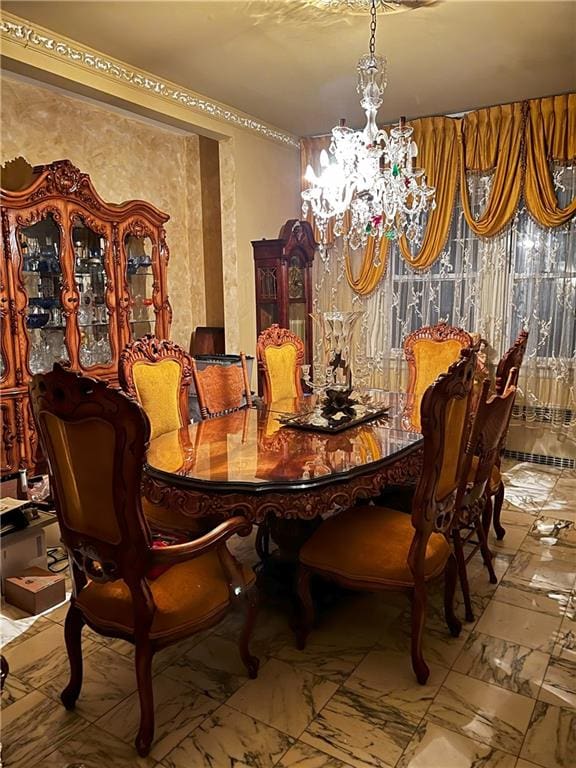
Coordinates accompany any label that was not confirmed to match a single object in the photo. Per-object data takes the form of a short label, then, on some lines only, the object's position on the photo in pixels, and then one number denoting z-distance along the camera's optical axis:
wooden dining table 1.91
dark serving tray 2.60
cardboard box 2.45
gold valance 4.12
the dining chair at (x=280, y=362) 3.51
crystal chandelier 3.02
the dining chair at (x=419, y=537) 1.83
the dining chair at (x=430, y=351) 3.72
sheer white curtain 4.30
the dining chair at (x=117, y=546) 1.50
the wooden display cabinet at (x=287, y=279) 4.82
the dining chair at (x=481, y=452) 2.11
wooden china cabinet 3.32
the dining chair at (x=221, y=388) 3.21
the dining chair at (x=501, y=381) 2.66
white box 2.58
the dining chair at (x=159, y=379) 2.79
